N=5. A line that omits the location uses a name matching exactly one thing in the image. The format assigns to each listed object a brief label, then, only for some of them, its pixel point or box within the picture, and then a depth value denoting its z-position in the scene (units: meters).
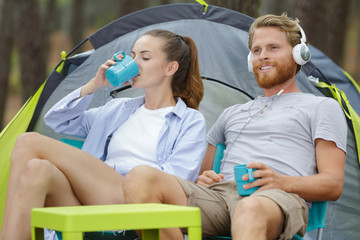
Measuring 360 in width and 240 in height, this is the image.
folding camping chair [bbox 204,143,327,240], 4.90
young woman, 4.42
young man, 4.29
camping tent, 6.51
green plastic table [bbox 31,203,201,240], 3.39
